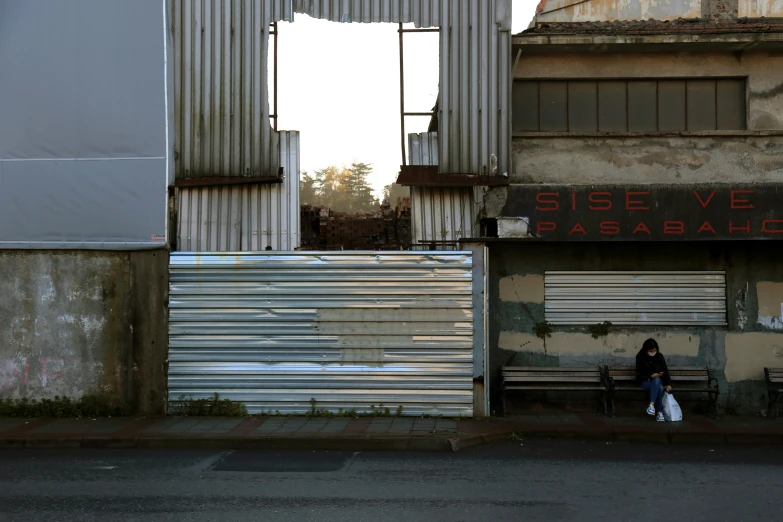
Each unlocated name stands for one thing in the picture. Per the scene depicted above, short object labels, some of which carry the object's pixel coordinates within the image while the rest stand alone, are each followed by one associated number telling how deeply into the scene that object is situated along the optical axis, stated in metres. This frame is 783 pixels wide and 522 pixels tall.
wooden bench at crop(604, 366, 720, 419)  12.79
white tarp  12.70
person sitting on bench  12.36
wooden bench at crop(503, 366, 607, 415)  12.88
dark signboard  12.44
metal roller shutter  13.36
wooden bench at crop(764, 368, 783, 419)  12.67
